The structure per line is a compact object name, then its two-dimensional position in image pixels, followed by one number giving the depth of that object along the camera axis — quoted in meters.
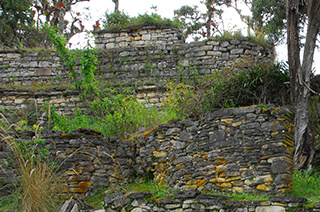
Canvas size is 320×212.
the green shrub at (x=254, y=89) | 8.05
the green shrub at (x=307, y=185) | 6.28
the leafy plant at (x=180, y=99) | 8.72
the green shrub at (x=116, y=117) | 9.16
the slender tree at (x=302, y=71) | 7.55
